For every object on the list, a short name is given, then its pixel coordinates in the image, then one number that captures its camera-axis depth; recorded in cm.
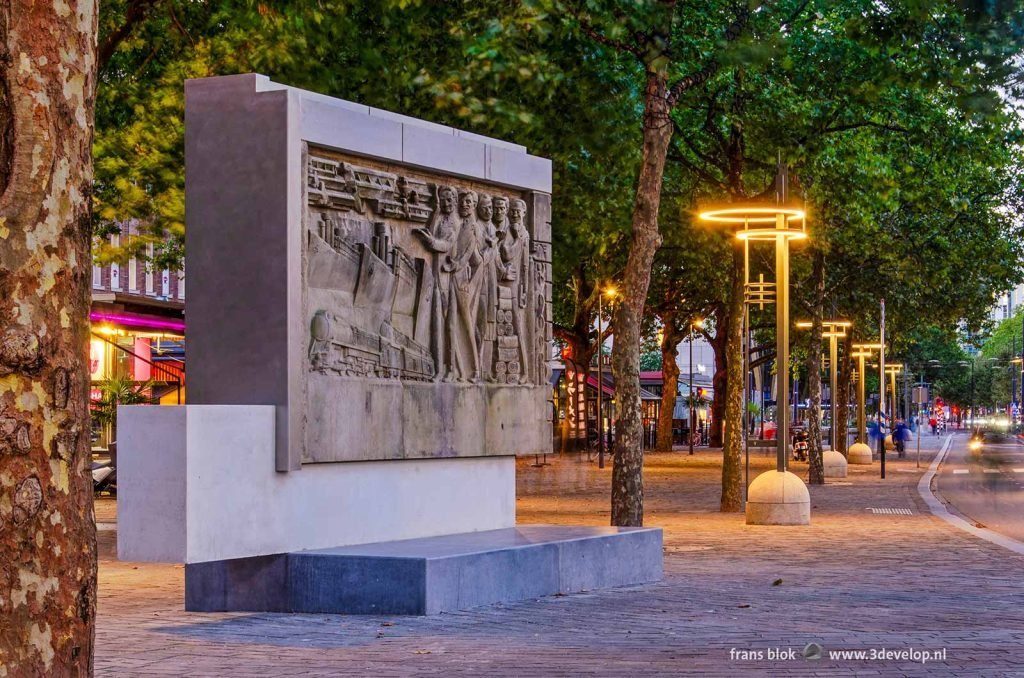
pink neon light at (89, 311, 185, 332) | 2498
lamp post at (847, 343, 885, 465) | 5144
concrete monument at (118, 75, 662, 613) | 1131
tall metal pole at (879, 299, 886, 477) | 3993
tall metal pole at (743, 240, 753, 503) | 2800
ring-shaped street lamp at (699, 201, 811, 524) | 2264
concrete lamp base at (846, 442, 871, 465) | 5140
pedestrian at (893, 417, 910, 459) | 6302
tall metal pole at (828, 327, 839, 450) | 4681
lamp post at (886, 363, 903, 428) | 7394
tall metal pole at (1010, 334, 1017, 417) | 16681
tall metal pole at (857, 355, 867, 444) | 6092
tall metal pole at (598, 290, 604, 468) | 4681
